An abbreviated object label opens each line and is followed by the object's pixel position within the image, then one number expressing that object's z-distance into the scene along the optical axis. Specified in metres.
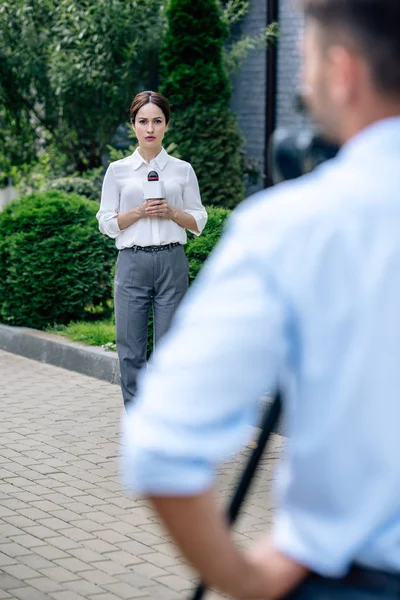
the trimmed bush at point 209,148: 16.53
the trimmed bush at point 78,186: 16.93
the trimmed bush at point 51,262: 13.59
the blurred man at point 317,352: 1.77
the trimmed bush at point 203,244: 11.22
